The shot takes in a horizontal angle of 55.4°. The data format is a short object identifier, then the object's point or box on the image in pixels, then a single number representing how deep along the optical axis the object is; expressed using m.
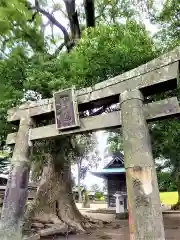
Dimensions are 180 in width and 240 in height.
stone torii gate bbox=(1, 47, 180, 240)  2.71
